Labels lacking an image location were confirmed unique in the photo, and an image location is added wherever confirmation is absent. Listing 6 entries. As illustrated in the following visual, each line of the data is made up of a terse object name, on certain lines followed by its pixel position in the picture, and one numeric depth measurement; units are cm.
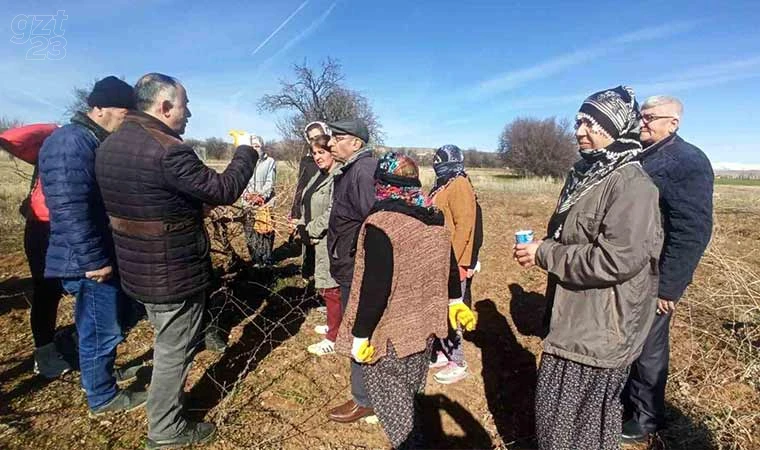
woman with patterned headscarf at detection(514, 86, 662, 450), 174
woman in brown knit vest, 199
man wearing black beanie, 245
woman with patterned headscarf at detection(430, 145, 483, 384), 331
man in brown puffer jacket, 210
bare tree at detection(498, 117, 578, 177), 4641
